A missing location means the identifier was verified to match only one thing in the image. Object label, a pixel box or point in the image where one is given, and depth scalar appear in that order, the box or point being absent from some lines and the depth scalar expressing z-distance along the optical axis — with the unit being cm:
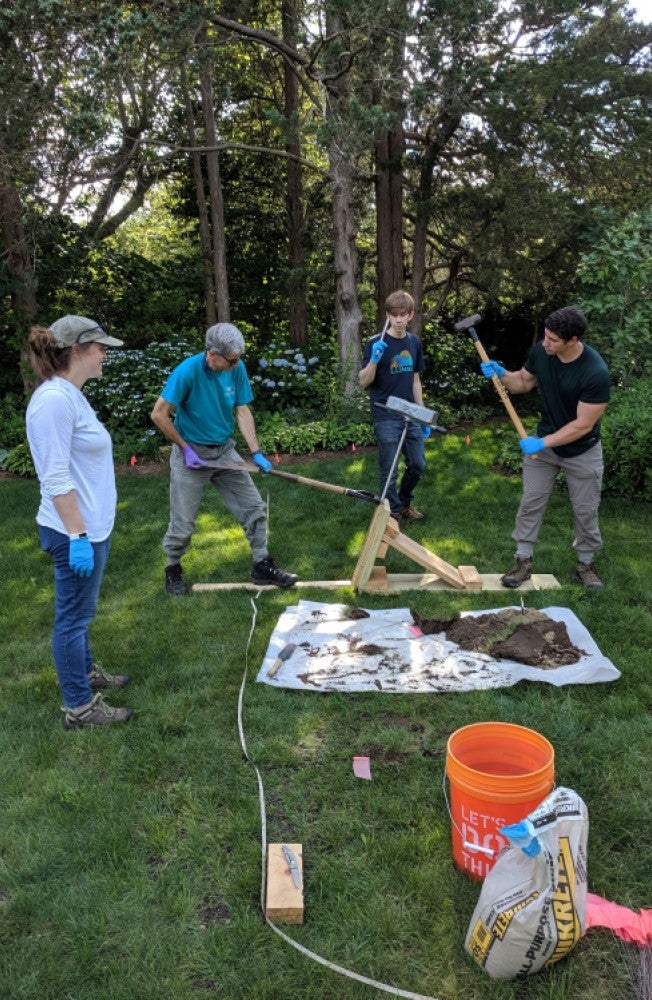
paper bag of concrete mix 187
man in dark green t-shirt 417
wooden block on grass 225
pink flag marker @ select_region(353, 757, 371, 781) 293
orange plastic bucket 219
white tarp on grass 354
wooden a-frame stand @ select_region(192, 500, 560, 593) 459
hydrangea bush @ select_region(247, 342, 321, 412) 975
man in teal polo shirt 439
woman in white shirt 285
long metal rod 452
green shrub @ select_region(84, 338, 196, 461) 875
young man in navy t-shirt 528
